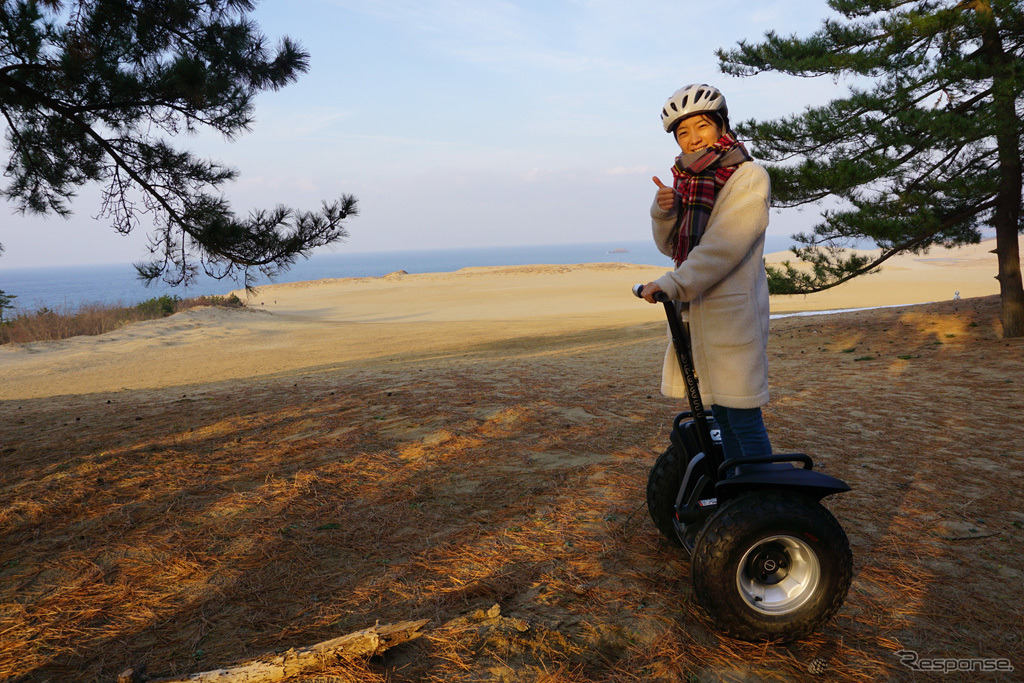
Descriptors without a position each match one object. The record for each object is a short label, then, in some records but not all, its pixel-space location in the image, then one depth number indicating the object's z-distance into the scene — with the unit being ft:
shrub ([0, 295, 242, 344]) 50.70
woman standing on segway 7.77
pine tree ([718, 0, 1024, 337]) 25.82
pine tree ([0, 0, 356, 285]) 16.52
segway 7.36
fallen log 6.76
